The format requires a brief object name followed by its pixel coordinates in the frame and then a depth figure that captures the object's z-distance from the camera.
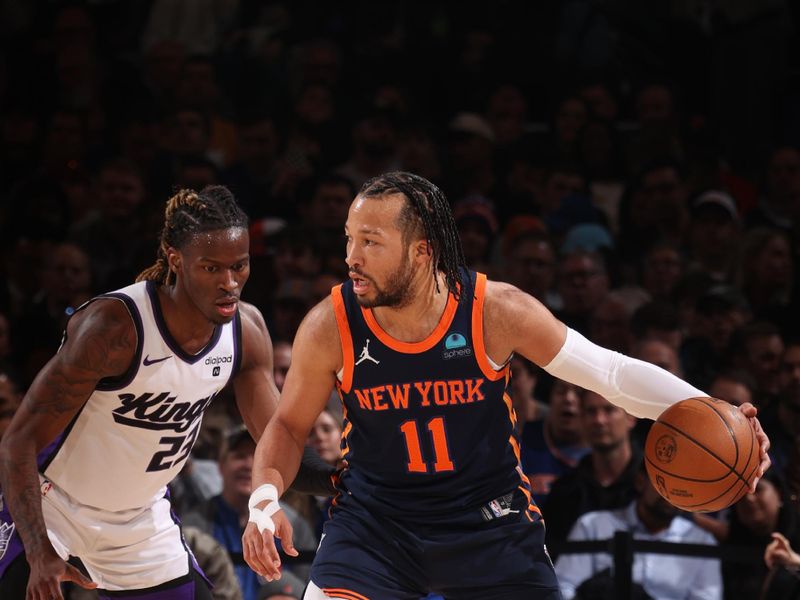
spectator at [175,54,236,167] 17.30
